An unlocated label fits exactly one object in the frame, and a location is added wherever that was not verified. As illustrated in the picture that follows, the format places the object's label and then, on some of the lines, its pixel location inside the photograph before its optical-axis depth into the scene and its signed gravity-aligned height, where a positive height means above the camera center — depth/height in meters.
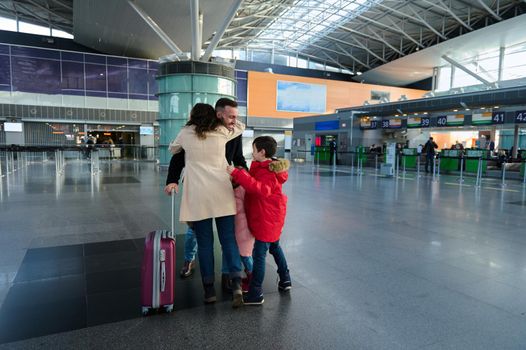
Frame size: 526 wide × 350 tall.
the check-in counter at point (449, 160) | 18.69 -0.69
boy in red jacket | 2.87 -0.51
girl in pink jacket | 3.07 -0.73
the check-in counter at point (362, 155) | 22.39 -0.55
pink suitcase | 2.72 -1.00
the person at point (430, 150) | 17.56 -0.13
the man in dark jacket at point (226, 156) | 2.90 -0.11
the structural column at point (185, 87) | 15.33 +2.49
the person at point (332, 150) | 25.03 -0.29
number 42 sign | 16.14 +1.47
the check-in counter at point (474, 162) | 17.38 -0.68
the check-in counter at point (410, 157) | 20.47 -0.58
